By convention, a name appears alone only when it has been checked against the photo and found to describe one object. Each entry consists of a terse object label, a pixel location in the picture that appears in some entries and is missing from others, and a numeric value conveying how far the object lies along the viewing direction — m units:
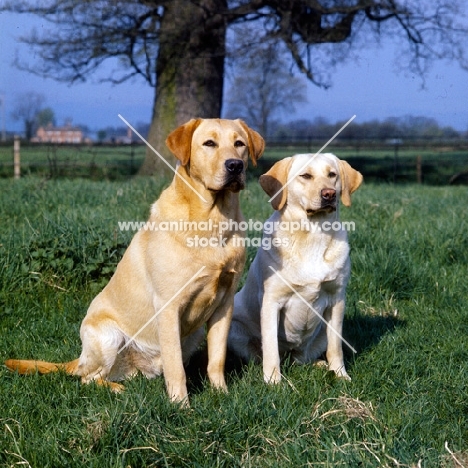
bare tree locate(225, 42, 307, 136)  15.88
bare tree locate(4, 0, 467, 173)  15.32
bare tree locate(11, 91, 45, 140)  29.83
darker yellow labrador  3.84
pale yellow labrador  4.20
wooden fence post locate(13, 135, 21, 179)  19.77
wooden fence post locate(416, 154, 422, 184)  22.47
